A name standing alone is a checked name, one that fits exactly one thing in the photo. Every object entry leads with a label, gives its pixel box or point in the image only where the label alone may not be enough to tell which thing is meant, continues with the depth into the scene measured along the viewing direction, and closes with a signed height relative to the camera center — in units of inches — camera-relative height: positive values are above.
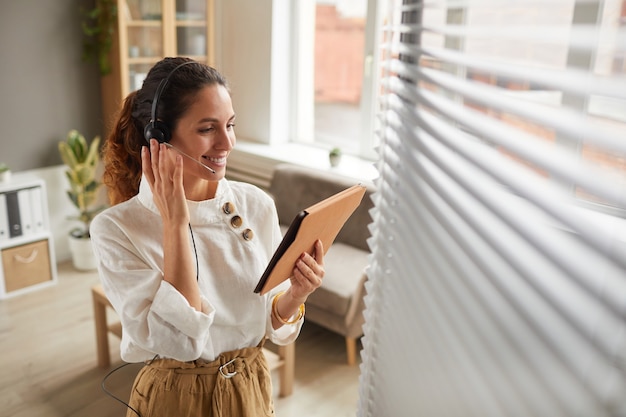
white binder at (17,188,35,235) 139.3 -39.6
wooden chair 102.1 -51.7
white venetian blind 20.5 -7.2
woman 47.0 -17.6
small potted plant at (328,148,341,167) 143.2 -26.2
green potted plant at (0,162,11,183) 139.0 -31.3
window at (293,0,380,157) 148.3 -8.0
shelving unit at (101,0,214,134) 151.0 -0.3
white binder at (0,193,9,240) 136.3 -40.7
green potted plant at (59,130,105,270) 147.3 -35.5
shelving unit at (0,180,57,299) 137.6 -46.3
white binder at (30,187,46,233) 141.3 -40.0
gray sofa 110.7 -41.7
